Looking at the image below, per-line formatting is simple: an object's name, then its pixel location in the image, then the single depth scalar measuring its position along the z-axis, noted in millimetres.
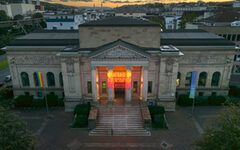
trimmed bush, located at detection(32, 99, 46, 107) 43031
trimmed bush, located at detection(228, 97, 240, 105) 43919
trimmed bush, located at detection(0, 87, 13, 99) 47012
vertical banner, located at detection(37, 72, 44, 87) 42125
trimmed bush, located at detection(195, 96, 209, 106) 43772
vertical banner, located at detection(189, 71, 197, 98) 39000
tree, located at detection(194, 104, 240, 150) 19422
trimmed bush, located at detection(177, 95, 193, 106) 43131
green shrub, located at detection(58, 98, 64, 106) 43312
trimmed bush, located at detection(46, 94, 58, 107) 43219
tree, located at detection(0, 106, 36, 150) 20500
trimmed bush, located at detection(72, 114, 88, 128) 36031
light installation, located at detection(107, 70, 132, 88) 38156
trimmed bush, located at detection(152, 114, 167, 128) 35875
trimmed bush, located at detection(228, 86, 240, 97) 46800
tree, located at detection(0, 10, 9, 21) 138500
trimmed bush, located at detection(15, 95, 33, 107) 42969
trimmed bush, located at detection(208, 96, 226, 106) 43438
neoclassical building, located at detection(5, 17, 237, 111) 37562
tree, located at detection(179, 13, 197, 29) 98938
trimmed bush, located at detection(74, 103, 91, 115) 37688
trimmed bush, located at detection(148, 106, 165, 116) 37812
